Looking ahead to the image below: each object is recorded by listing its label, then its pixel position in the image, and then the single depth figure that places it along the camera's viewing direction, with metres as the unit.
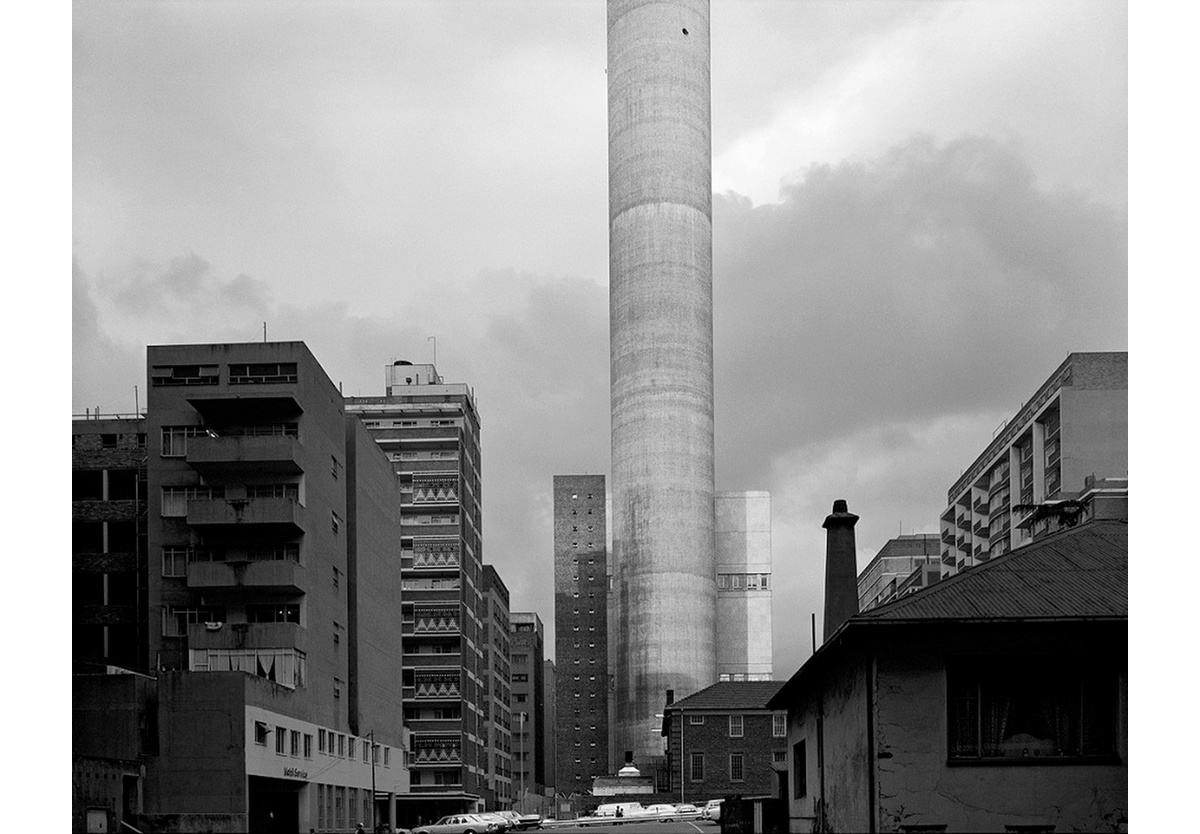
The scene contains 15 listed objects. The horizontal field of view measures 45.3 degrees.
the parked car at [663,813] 81.28
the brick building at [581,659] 162.75
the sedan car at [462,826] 66.56
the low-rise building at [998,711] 22.16
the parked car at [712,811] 79.19
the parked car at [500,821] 67.34
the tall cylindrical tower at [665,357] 130.62
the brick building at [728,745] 92.19
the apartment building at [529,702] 164.25
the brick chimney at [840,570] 35.78
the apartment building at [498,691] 126.50
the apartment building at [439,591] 107.44
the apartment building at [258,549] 62.78
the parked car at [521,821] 77.03
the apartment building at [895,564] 149.88
